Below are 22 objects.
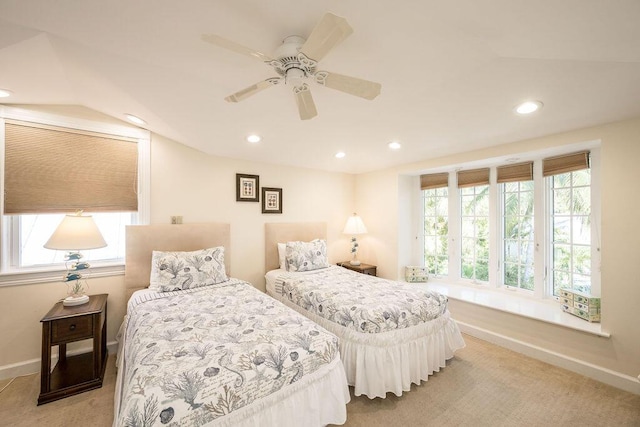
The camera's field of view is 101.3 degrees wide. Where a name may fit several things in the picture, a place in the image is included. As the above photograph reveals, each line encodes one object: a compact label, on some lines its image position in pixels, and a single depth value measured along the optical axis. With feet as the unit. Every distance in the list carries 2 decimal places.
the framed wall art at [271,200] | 12.43
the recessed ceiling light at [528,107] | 6.69
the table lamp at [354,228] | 13.96
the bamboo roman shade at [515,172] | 10.35
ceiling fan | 3.64
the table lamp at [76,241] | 7.22
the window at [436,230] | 13.25
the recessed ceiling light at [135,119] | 8.50
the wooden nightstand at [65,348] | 6.61
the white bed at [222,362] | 3.85
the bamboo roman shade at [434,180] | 12.96
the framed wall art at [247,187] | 11.70
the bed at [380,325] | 6.57
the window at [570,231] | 9.08
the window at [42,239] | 7.88
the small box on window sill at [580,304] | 8.17
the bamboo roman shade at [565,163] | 8.79
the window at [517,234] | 10.57
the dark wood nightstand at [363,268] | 13.58
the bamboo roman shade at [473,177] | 11.66
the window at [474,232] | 11.87
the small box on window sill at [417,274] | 13.26
